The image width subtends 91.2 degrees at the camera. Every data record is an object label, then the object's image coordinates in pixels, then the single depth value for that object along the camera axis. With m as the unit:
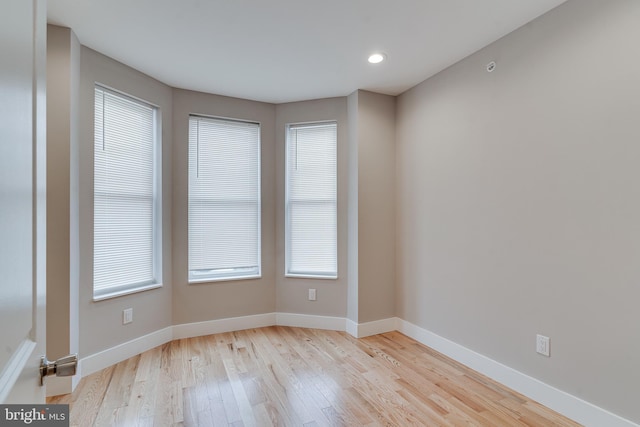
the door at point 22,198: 0.50
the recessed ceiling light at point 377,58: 2.58
